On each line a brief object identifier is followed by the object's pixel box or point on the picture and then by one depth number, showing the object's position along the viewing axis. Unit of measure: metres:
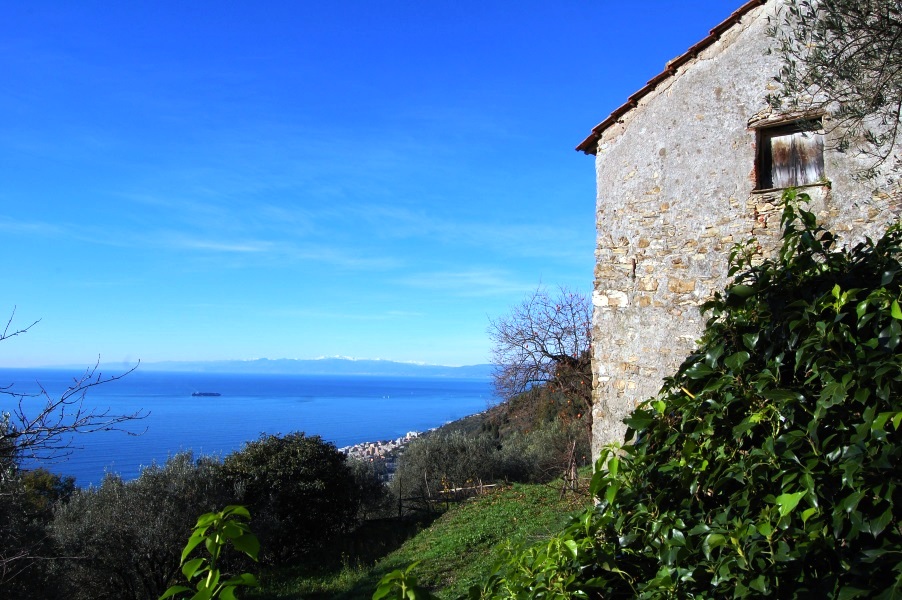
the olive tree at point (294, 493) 18.94
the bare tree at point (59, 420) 5.18
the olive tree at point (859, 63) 4.39
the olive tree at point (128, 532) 15.31
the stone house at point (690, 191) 6.52
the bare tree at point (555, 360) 14.51
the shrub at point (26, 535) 10.69
